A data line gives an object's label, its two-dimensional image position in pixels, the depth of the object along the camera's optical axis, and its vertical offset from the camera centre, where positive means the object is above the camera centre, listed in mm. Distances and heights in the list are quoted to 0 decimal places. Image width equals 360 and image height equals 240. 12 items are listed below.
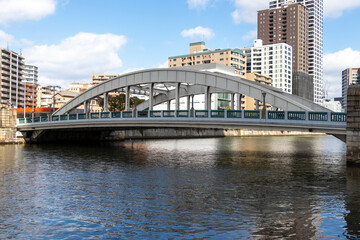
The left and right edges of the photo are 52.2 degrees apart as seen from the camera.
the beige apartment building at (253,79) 139875 +18042
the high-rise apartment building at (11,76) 143750 +18110
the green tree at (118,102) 96188 +4969
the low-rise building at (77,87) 192075 +18015
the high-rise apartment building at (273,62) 180500 +29791
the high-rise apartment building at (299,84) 195500 +19964
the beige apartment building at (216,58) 146250 +26117
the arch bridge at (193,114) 32031 +776
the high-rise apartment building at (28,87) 166875 +16053
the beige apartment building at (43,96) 173000 +11854
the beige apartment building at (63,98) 143075 +9274
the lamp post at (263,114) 33559 +646
